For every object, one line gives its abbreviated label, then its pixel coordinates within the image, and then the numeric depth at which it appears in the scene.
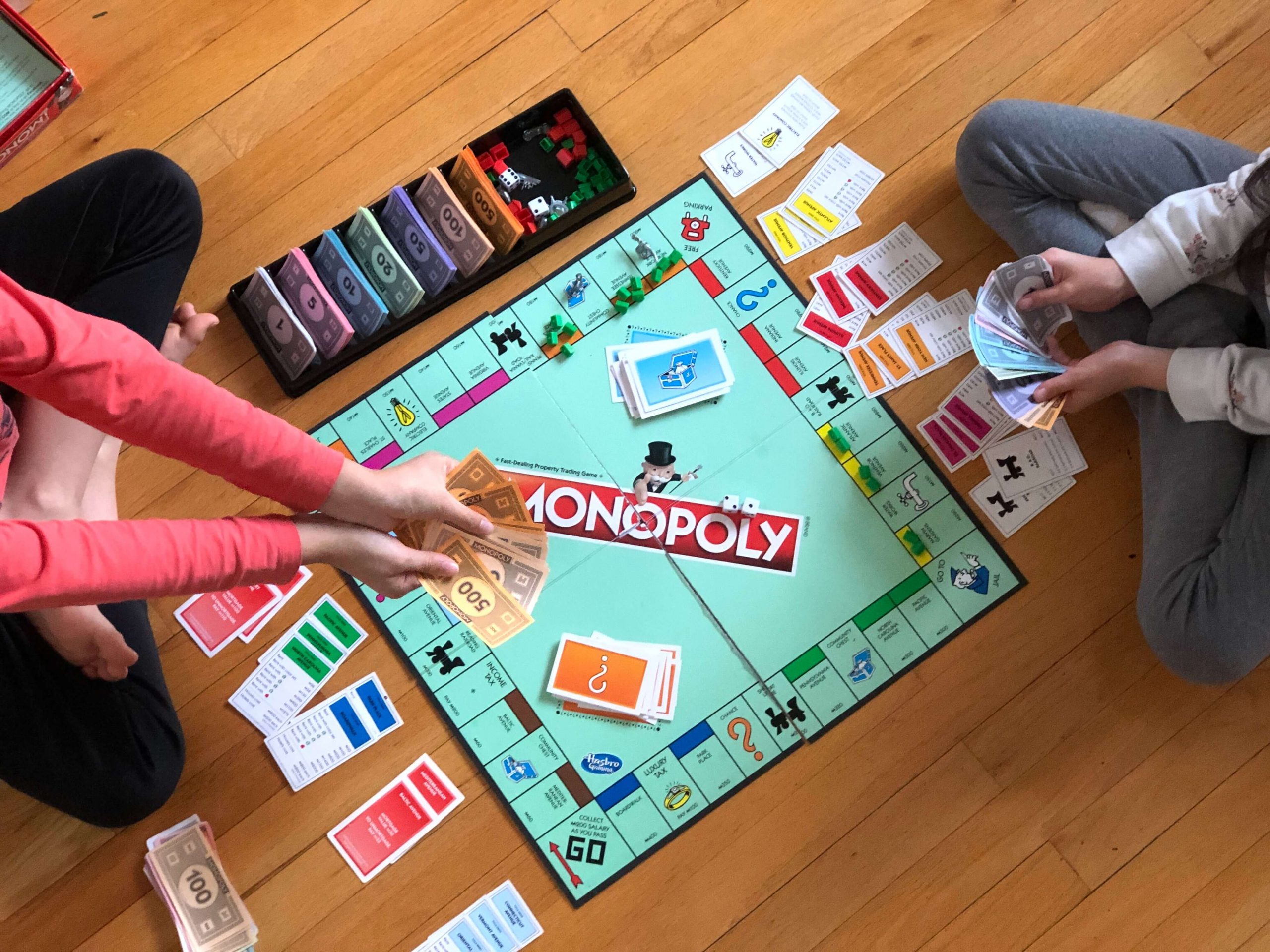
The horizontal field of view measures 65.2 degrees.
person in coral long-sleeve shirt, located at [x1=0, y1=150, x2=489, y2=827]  1.03
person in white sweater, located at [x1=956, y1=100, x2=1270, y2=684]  1.41
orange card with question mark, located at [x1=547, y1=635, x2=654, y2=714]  1.52
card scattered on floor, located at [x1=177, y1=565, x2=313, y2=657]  1.57
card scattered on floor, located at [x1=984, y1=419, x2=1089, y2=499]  1.60
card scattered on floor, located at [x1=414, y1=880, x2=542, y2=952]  1.50
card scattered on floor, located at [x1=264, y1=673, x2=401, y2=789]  1.54
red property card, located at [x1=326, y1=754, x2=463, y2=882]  1.51
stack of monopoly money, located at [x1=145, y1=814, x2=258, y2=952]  1.48
